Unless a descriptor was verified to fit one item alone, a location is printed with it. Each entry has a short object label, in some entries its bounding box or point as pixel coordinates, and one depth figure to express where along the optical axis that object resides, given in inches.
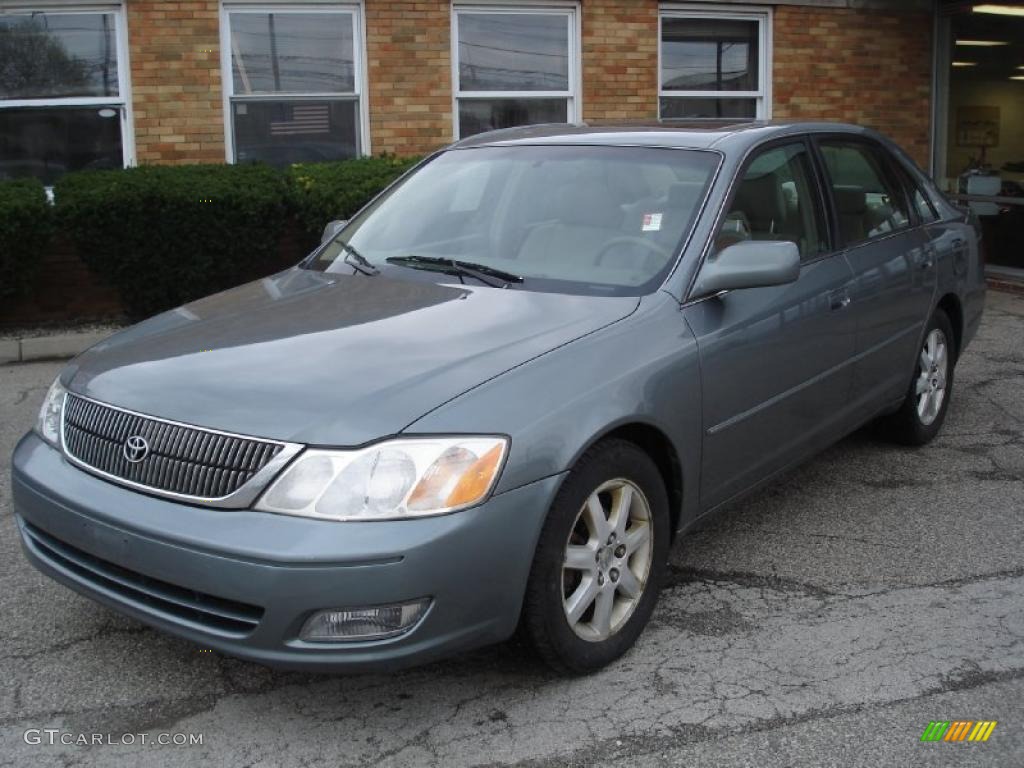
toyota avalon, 116.5
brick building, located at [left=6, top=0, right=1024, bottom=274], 382.6
